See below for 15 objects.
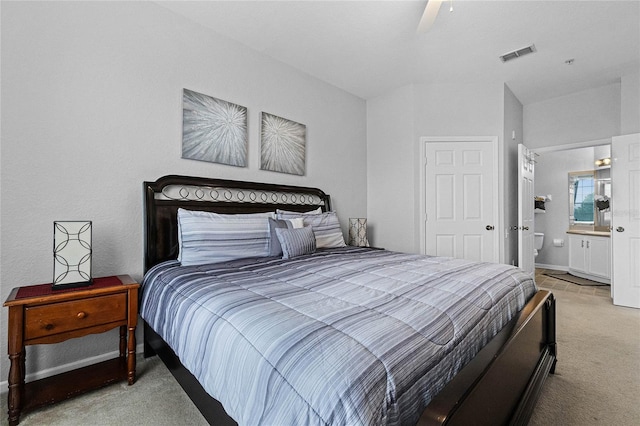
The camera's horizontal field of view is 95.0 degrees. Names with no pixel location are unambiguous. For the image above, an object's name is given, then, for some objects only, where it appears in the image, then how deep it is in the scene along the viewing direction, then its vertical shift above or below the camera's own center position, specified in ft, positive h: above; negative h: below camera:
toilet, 19.24 -1.55
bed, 2.53 -1.36
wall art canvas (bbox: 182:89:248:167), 8.27 +2.52
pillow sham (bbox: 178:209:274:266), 6.82 -0.57
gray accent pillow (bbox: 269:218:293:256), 7.88 -0.69
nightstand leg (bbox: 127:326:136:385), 5.90 -2.98
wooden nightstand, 4.87 -2.03
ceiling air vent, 10.05 +5.78
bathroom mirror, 17.30 +1.05
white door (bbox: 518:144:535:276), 12.58 +0.38
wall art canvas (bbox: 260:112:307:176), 10.09 +2.53
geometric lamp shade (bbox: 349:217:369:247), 12.10 -0.70
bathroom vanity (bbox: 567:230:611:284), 15.33 -2.12
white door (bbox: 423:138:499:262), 12.57 +0.86
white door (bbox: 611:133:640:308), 11.35 -0.12
